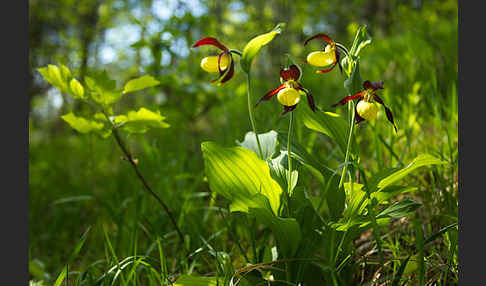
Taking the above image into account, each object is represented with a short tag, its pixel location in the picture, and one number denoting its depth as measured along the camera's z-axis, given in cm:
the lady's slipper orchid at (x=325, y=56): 85
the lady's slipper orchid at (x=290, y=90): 80
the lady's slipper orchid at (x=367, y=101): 76
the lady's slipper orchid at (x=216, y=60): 88
